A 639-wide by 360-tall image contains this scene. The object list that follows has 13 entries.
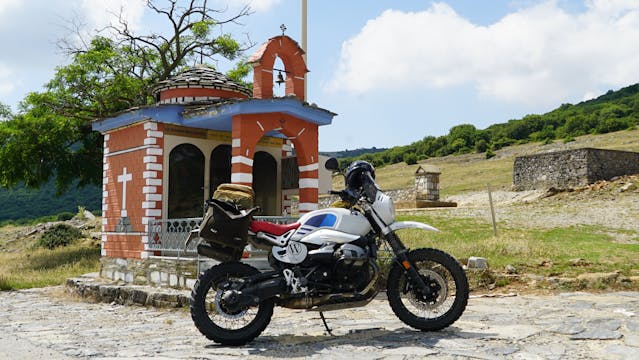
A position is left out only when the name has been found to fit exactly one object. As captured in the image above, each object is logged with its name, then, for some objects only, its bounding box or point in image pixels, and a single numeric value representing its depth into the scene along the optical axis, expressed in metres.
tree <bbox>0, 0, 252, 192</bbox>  20.62
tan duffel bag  6.55
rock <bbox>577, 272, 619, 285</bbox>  8.98
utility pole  17.80
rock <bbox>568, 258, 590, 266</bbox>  10.29
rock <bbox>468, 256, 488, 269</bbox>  9.73
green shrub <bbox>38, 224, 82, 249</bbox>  23.51
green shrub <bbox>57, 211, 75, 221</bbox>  36.25
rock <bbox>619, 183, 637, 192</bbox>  22.55
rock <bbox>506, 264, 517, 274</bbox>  9.86
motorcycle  5.75
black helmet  6.17
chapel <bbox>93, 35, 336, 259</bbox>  11.59
